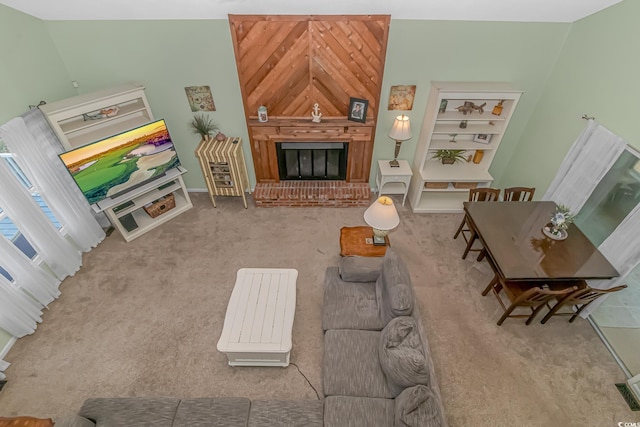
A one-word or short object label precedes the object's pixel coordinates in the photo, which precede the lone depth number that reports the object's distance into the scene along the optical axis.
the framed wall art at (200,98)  4.54
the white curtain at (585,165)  3.38
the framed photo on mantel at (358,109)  4.54
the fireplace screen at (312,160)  5.04
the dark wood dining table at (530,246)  3.33
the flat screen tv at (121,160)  3.94
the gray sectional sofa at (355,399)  2.40
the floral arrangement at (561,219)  3.58
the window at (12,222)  3.48
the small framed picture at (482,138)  4.86
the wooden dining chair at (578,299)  3.17
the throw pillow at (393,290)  2.85
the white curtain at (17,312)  3.30
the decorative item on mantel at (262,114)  4.61
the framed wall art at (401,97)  4.53
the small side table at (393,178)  5.08
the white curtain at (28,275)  3.34
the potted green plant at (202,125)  4.84
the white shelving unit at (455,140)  4.26
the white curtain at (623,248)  3.14
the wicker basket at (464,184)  5.11
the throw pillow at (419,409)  2.15
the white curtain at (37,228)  3.39
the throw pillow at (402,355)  2.41
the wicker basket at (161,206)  5.01
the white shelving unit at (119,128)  3.85
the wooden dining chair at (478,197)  4.37
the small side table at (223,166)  4.72
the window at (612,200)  3.37
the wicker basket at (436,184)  5.11
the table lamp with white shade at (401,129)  4.61
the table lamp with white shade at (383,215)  3.49
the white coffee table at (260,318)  3.04
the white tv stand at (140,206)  4.48
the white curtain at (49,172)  3.46
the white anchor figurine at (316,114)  4.65
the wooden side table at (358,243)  4.02
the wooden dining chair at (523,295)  3.19
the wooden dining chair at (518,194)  4.32
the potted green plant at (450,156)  5.15
